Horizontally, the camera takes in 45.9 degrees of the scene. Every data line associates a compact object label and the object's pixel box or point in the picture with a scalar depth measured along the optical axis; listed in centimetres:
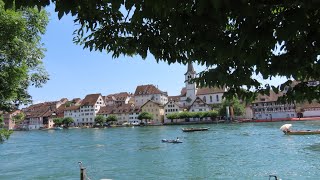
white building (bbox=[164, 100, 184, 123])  14162
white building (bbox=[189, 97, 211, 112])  13775
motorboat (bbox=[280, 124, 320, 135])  4921
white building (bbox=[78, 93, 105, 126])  15788
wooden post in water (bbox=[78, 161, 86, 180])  1510
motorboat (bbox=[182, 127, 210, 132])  7629
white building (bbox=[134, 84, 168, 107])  15888
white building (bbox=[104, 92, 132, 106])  16856
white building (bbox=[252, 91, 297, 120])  11838
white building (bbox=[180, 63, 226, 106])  15012
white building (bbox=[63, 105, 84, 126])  16262
